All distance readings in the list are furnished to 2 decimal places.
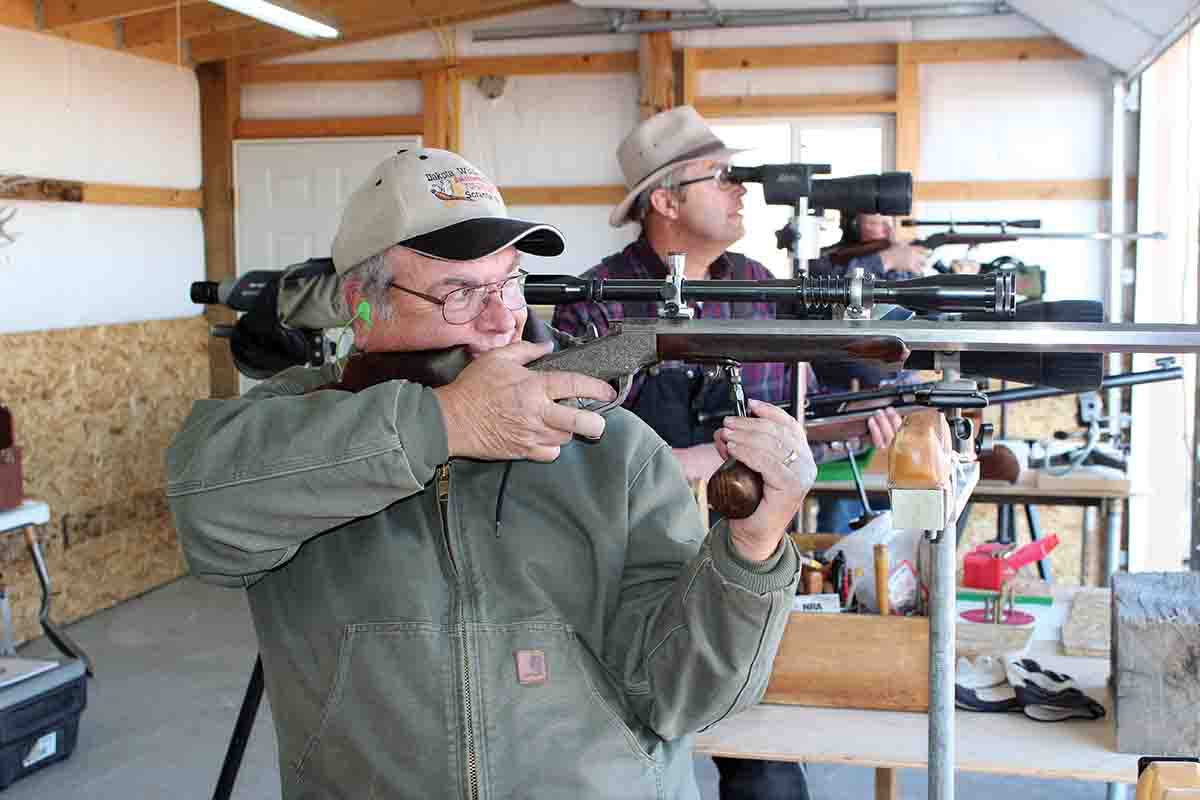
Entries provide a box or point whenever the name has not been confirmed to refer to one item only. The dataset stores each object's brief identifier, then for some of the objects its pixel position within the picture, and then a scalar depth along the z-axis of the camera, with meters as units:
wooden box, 2.23
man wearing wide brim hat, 3.17
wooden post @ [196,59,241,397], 8.87
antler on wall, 6.50
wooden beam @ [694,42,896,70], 8.34
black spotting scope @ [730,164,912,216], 2.38
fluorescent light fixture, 5.89
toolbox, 4.29
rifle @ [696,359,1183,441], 3.21
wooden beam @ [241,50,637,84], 8.66
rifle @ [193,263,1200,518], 1.38
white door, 9.00
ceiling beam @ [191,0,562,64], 8.45
